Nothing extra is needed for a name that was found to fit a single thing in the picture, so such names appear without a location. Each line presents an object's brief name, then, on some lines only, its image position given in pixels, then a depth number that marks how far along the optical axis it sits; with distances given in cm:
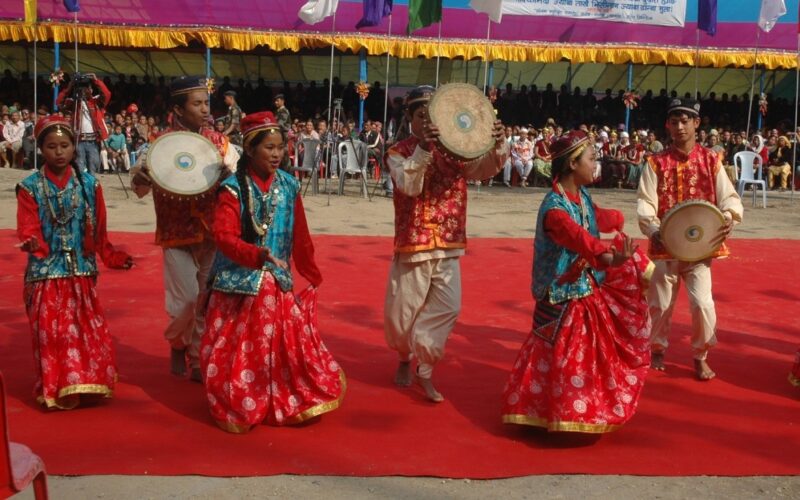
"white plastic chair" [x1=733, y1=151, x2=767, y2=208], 1714
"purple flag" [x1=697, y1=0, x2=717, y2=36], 1844
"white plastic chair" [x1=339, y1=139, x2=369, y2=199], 1678
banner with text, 2233
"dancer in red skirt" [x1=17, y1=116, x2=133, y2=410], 484
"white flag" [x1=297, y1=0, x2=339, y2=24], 1725
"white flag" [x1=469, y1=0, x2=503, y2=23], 1434
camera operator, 1321
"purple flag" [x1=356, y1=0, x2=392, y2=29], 1694
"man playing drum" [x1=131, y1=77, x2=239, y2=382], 539
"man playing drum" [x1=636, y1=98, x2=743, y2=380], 569
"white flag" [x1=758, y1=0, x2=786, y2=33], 1816
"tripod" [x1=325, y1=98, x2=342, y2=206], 1631
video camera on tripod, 1316
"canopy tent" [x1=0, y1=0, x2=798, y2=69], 2144
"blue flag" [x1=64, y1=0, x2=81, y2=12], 1833
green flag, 1600
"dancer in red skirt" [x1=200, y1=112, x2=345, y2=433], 461
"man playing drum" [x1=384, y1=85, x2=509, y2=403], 518
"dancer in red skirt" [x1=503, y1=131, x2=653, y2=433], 443
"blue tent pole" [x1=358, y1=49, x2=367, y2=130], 2184
